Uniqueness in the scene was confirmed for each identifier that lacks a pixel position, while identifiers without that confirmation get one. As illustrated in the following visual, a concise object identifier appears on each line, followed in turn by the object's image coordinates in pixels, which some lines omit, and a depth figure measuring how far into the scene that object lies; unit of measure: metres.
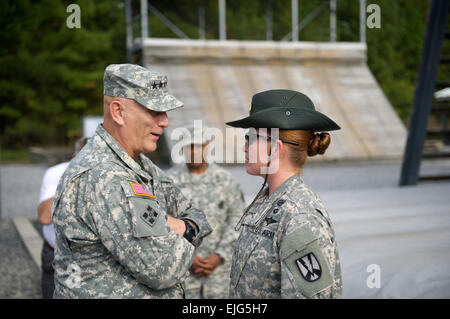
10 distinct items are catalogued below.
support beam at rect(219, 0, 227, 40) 22.41
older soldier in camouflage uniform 2.08
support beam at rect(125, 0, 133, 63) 20.49
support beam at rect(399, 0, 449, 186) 6.10
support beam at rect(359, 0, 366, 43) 24.21
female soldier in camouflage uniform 1.93
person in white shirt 3.88
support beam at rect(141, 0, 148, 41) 20.10
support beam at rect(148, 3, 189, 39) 23.04
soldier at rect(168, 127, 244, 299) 4.46
